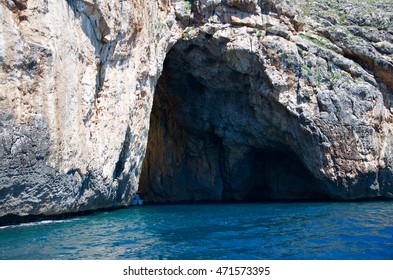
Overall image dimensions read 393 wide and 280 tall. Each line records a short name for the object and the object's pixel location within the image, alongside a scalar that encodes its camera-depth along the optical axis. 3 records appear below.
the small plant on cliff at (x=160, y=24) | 25.16
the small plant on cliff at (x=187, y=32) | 27.11
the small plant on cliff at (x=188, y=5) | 27.34
